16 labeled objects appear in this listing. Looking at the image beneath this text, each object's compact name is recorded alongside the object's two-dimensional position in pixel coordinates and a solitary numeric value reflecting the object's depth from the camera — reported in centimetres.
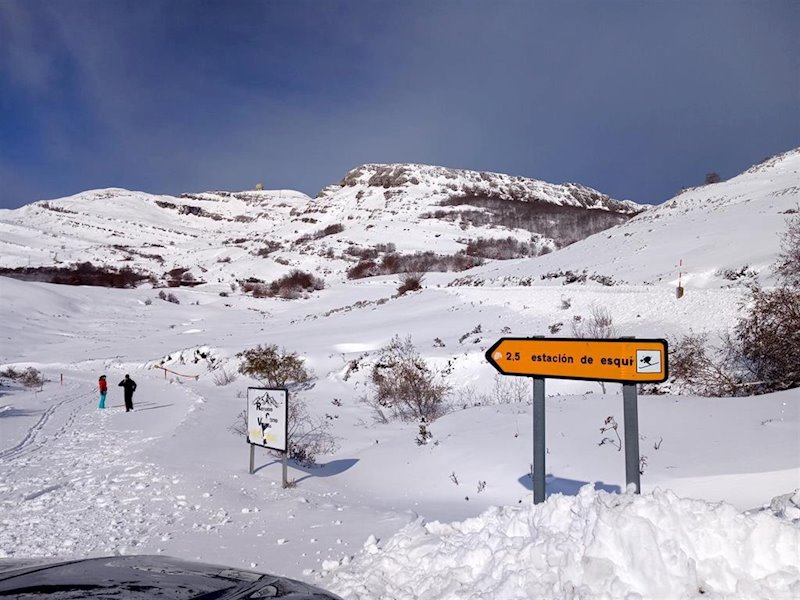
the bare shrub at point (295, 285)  5866
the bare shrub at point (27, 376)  2166
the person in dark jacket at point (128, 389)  1562
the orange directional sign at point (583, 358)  365
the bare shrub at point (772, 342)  978
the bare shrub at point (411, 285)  3934
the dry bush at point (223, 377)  2192
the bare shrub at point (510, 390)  1387
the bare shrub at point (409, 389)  1368
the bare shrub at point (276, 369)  1853
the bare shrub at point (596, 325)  1681
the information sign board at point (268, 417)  752
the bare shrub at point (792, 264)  1470
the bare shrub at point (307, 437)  957
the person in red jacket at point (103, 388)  1605
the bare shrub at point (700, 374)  1007
